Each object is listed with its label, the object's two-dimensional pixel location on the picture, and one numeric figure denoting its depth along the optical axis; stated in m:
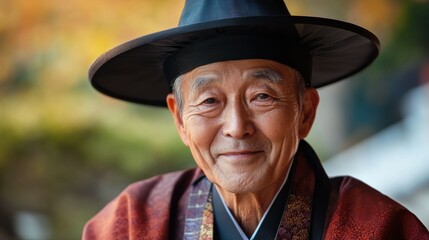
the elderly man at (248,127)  2.23
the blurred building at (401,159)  6.23
